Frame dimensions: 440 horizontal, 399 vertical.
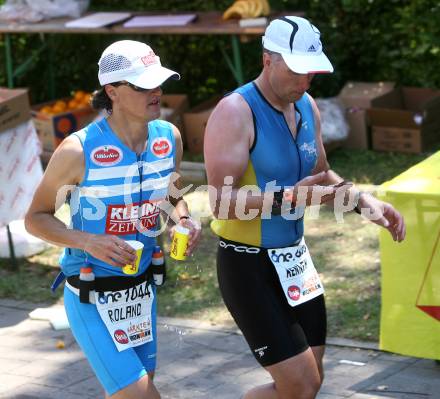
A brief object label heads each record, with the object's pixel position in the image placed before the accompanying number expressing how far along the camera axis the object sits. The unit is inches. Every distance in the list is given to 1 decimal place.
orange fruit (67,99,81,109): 426.6
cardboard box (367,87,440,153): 379.2
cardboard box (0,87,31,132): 283.3
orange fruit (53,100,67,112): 423.1
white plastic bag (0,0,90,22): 436.8
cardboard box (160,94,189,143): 409.4
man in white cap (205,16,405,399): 154.9
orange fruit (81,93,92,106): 427.7
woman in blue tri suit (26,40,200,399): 151.6
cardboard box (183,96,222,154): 408.8
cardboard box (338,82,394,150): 390.6
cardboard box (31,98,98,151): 412.2
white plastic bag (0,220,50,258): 307.4
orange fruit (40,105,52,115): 419.9
